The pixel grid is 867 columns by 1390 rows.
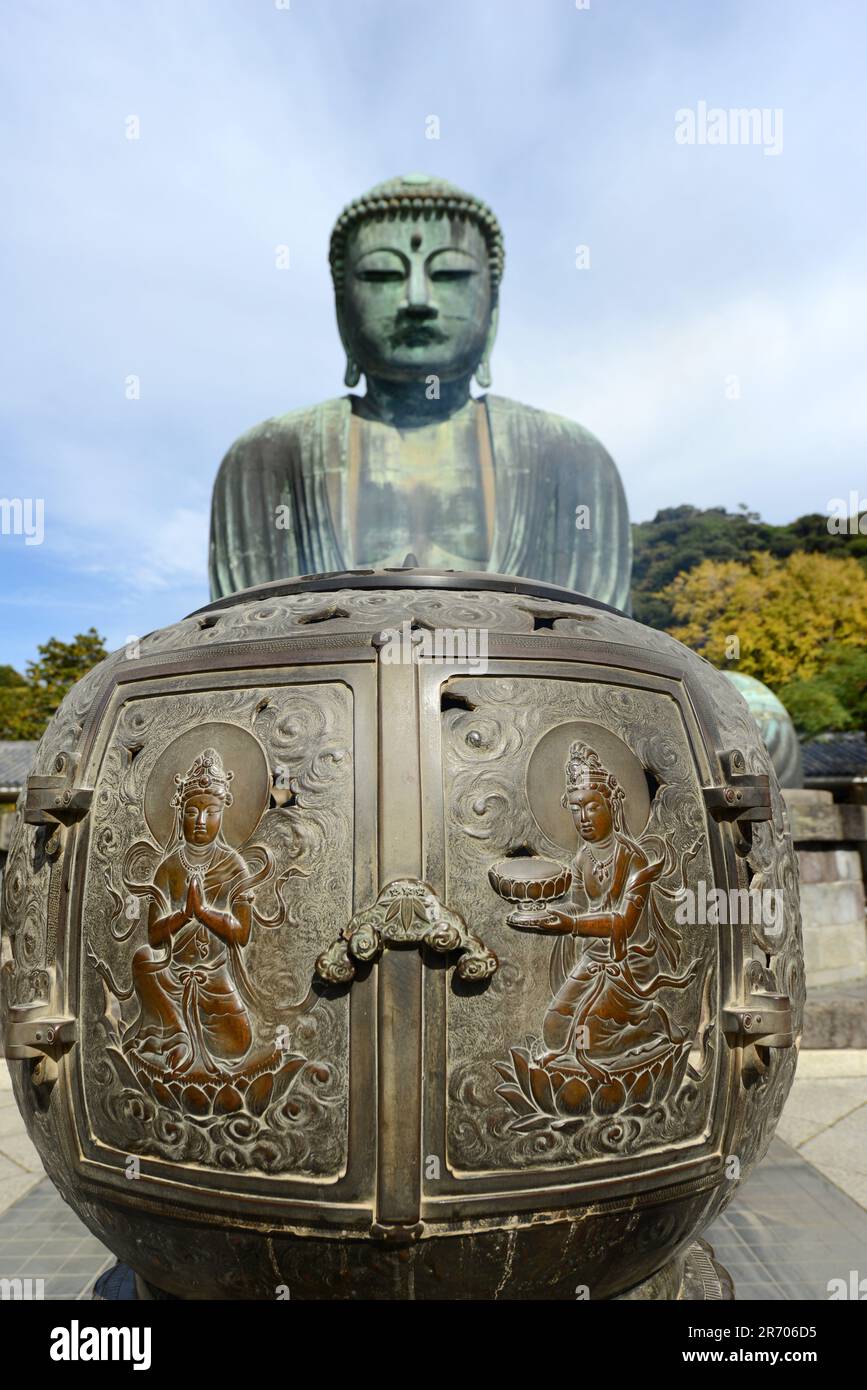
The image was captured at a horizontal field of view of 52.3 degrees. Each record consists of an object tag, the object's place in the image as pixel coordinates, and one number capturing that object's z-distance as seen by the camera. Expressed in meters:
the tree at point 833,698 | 14.50
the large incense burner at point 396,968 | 1.72
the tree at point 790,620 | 19.91
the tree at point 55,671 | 21.03
